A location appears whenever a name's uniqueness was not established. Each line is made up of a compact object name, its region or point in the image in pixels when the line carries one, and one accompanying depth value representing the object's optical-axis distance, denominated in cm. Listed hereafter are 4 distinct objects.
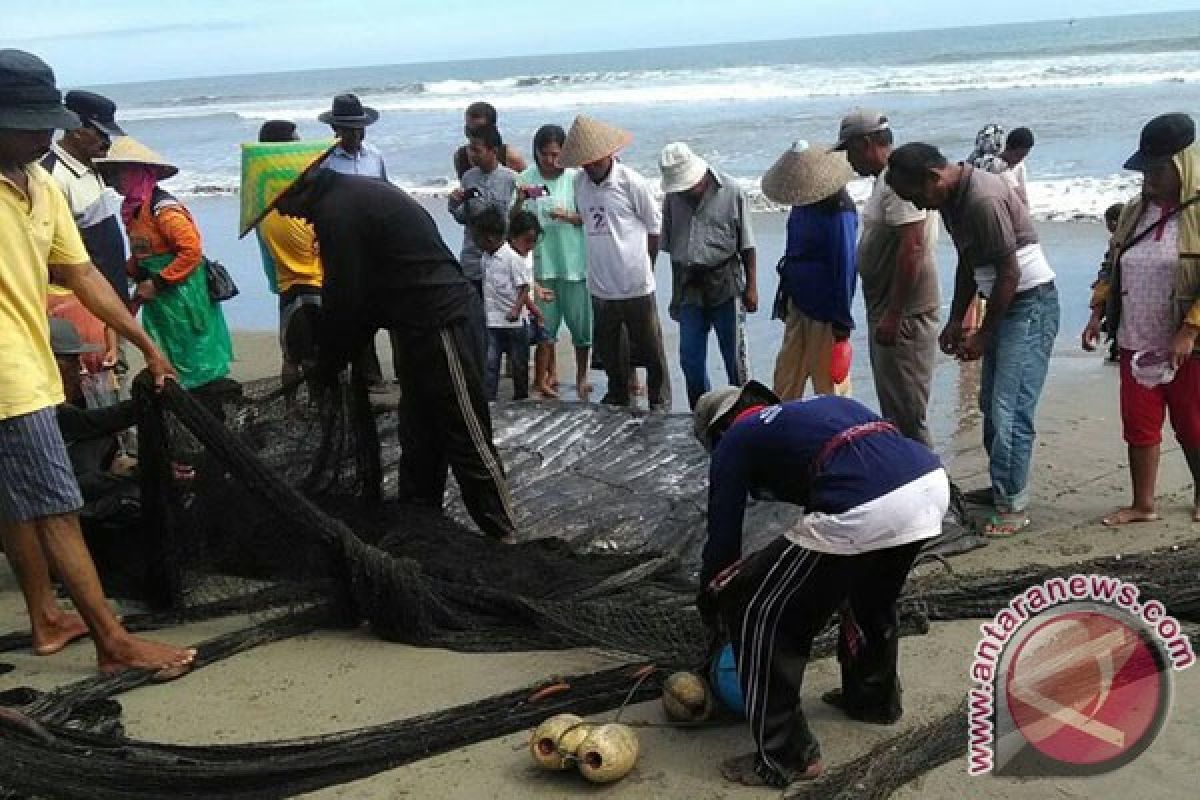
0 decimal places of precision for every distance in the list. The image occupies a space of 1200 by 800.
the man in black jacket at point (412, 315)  462
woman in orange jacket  612
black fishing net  328
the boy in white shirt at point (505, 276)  727
